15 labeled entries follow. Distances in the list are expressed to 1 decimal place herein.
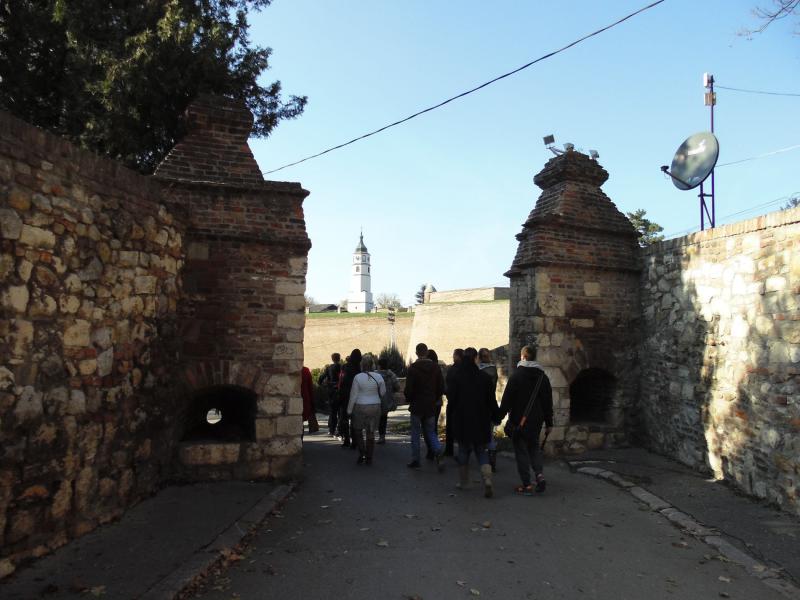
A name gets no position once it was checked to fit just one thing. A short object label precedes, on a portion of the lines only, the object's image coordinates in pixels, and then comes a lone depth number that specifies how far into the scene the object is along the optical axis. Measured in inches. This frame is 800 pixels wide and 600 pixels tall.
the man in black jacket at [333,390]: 464.1
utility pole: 1420.2
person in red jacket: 423.5
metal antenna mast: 465.4
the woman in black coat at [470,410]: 289.1
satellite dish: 366.0
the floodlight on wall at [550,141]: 401.3
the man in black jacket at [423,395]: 348.5
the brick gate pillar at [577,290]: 370.6
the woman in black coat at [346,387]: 400.5
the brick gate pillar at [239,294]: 285.7
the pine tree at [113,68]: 408.5
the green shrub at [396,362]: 1040.7
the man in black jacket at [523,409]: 286.8
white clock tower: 4736.7
